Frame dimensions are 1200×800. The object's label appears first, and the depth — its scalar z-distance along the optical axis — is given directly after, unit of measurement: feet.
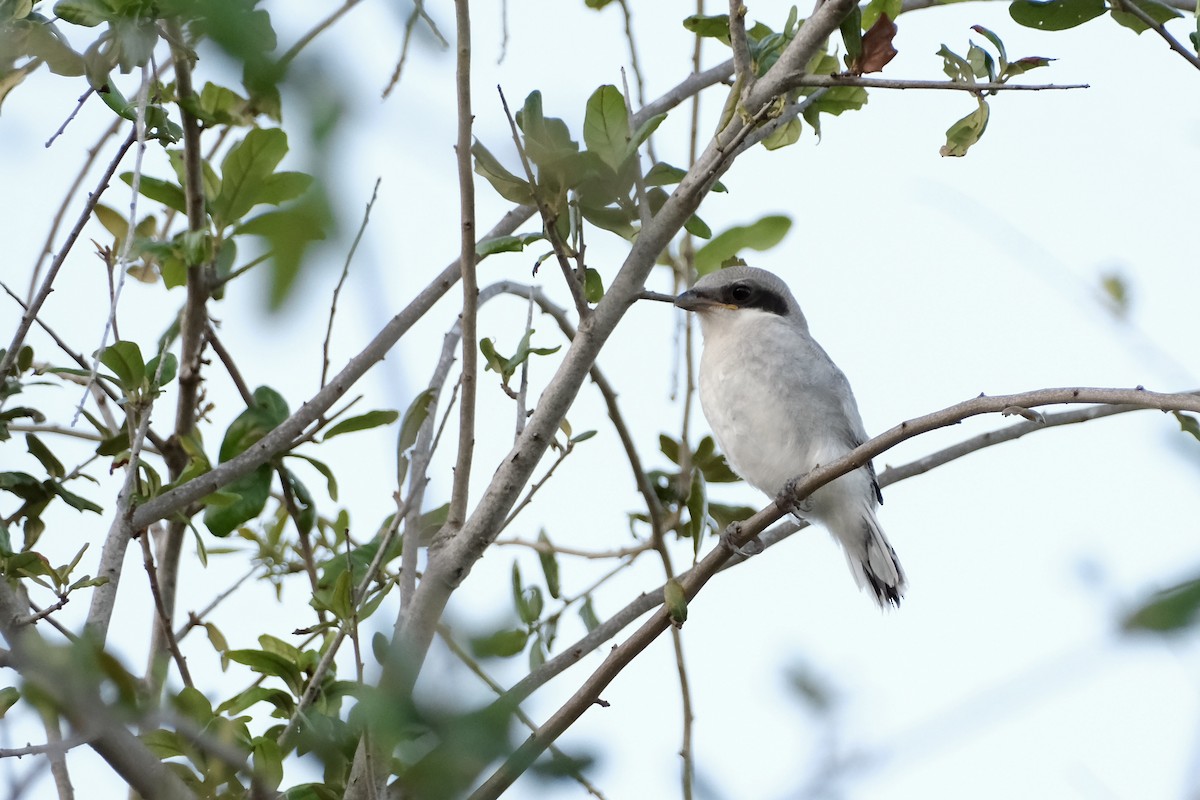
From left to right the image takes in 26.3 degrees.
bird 30.94
